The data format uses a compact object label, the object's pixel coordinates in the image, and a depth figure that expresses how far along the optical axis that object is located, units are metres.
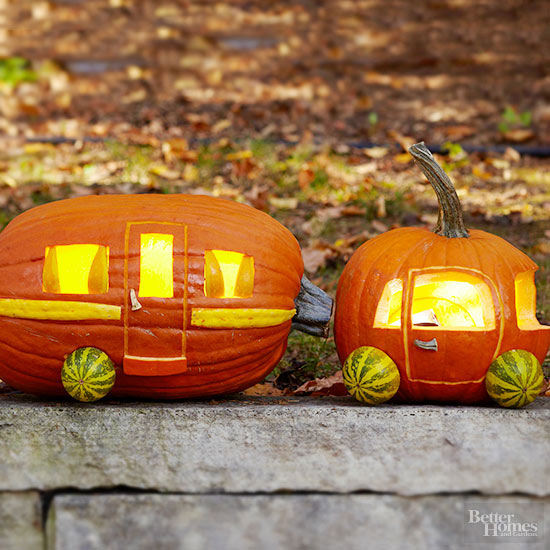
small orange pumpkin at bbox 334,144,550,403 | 2.03
